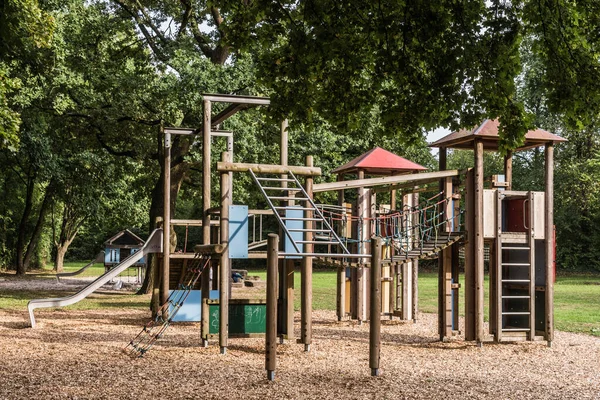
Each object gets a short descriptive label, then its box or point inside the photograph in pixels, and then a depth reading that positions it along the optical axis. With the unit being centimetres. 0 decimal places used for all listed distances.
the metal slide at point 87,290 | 1456
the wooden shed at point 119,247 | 3441
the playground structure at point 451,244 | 1162
